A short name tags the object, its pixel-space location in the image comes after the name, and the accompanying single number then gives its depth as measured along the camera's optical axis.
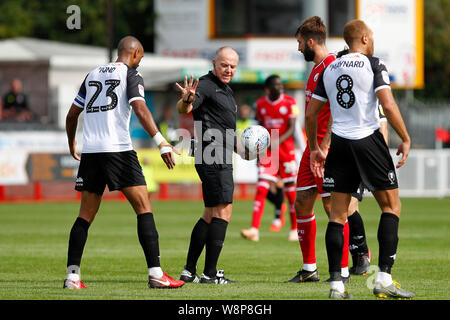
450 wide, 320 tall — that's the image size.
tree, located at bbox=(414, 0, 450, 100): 51.00
